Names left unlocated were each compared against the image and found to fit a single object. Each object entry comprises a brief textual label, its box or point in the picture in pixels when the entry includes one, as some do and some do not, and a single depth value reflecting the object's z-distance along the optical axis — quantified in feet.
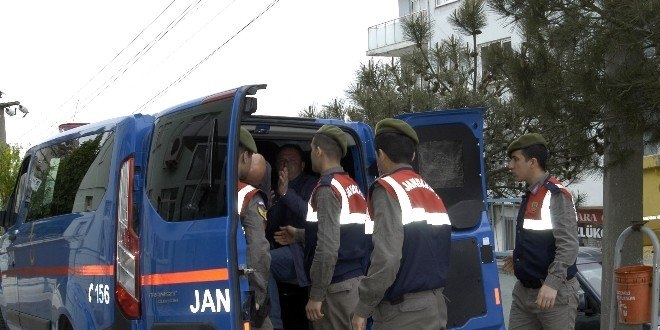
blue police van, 18.03
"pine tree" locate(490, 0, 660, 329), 25.54
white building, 86.03
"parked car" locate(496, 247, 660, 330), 31.19
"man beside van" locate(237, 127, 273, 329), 19.52
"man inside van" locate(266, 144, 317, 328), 22.45
